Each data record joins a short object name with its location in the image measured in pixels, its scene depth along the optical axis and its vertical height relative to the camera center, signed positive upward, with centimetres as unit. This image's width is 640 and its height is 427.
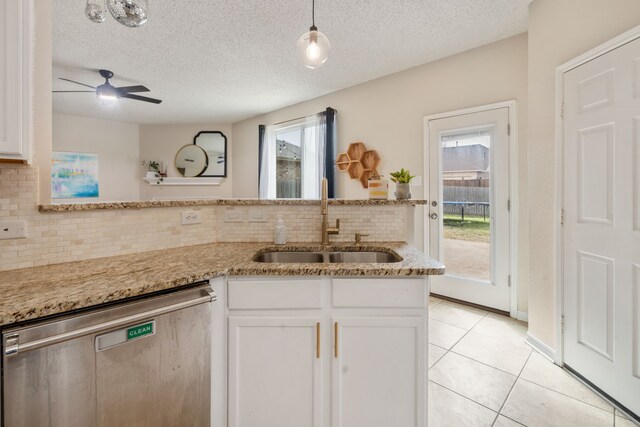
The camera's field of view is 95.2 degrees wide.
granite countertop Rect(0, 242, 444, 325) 84 -23
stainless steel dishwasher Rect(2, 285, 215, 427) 78 -47
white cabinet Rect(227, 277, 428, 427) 119 -59
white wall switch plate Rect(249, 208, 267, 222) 180 +0
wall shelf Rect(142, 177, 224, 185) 566 +64
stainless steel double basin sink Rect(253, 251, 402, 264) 164 -24
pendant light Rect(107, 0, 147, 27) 113 +80
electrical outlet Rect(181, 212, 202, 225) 167 -2
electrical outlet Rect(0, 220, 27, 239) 116 -6
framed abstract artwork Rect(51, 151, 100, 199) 490 +68
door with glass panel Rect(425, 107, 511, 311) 272 +8
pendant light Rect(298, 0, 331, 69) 145 +84
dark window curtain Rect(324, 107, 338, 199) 403 +91
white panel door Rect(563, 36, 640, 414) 148 -5
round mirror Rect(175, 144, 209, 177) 577 +105
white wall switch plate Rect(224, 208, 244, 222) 181 +0
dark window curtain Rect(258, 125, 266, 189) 509 +130
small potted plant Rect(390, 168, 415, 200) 178 +17
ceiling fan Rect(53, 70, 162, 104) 312 +133
